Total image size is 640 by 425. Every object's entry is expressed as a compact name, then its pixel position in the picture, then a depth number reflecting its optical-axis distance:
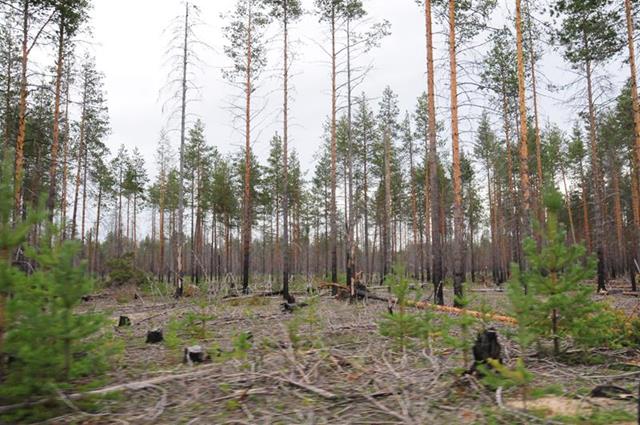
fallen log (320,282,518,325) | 7.66
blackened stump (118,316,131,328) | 9.18
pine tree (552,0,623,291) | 10.80
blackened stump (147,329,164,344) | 7.02
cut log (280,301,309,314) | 10.53
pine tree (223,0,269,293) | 17.55
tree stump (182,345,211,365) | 5.31
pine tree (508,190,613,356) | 4.45
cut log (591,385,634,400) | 3.46
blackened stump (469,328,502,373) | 4.09
